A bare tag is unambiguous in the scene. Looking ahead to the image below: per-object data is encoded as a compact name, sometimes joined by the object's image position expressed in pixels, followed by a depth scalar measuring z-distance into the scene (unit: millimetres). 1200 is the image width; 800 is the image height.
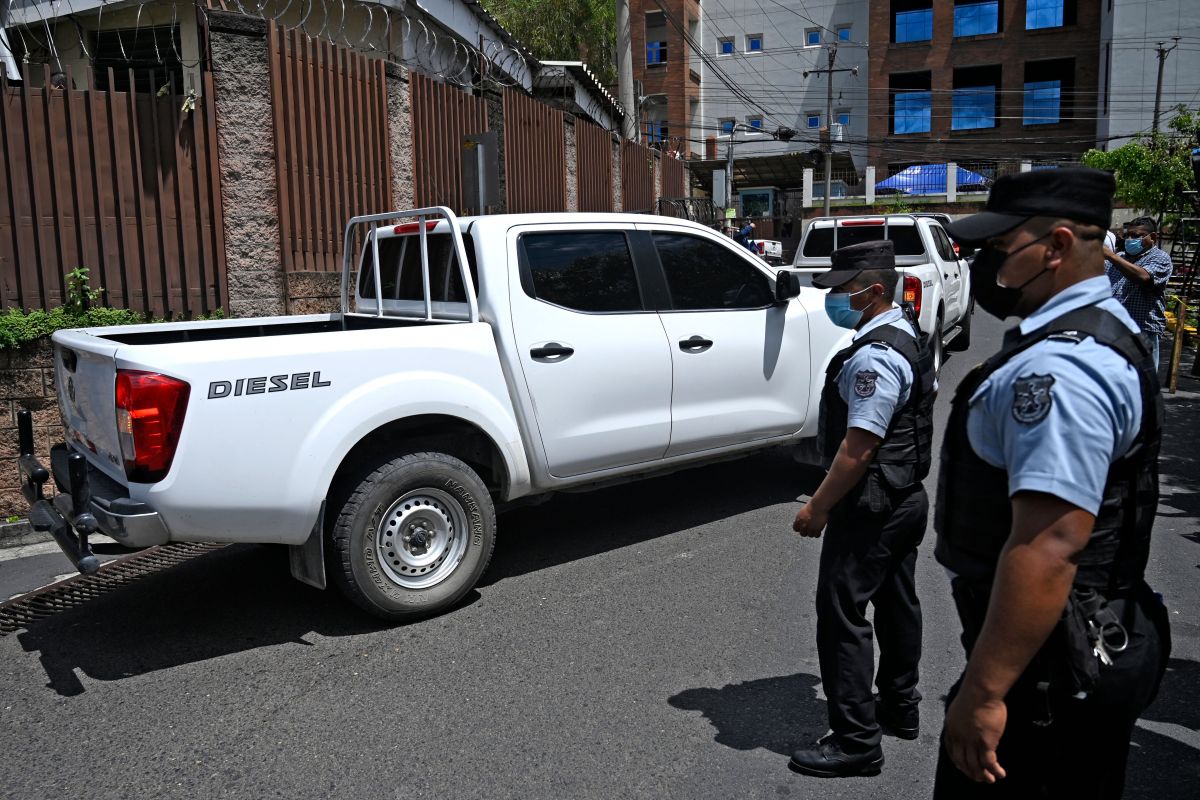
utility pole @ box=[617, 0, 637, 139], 21266
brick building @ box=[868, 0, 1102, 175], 45594
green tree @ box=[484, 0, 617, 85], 41219
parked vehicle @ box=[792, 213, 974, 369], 10422
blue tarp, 37719
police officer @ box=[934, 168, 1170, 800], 1727
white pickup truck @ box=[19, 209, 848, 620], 4105
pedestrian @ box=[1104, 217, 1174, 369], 7414
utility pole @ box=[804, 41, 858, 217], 38156
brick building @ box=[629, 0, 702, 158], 49062
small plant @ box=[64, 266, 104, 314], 7180
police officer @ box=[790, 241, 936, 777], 3121
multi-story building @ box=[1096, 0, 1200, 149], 40875
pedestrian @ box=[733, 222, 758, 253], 25130
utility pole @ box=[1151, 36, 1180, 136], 38975
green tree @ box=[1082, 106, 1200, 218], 16562
